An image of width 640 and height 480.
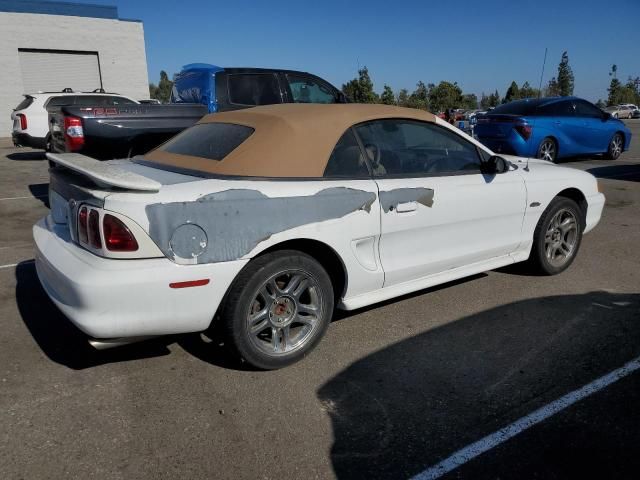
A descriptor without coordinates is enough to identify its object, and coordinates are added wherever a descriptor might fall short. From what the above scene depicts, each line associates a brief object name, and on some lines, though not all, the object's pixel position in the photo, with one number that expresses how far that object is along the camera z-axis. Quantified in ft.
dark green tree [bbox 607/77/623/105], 219.41
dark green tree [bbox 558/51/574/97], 196.09
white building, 79.56
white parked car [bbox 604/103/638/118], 166.39
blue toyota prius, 35.63
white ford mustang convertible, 8.72
